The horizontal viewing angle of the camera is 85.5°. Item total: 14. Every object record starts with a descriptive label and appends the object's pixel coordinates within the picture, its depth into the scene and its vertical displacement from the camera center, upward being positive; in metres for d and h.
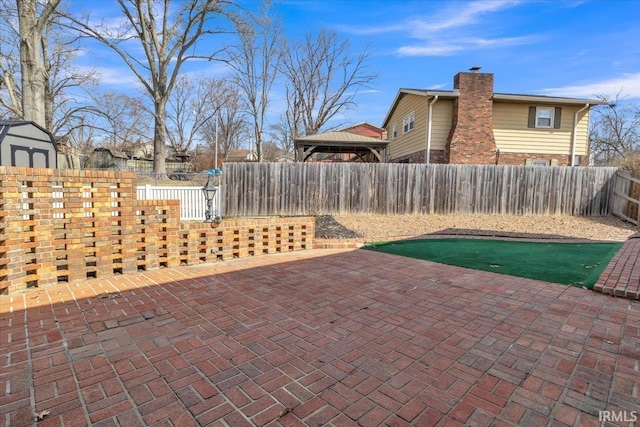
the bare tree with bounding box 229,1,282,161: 23.32 +7.98
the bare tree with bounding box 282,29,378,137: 27.45 +8.00
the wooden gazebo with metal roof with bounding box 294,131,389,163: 14.68 +1.48
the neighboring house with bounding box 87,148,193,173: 31.59 +1.15
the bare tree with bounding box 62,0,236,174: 15.77 +6.07
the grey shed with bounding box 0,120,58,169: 7.67 +0.68
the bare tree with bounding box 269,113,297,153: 34.91 +4.52
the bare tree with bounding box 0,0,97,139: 14.94 +4.98
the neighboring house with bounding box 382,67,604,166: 14.27 +2.41
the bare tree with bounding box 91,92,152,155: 20.11 +4.66
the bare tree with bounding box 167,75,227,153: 37.06 +7.34
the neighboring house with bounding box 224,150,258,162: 42.08 +2.94
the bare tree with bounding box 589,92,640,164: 28.22 +4.43
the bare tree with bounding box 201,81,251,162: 37.38 +5.72
